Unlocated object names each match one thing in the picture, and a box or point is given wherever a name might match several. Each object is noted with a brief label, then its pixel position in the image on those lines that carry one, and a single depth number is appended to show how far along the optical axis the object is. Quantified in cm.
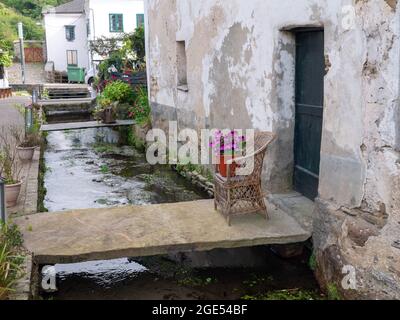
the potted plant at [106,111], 1410
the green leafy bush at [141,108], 1318
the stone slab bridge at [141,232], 452
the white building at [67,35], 3603
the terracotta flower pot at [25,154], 905
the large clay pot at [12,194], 623
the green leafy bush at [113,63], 1823
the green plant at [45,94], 2343
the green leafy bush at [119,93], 1501
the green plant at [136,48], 1689
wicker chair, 507
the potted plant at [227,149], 524
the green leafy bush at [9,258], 373
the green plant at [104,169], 1000
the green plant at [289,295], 445
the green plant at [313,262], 482
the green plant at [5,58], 2497
